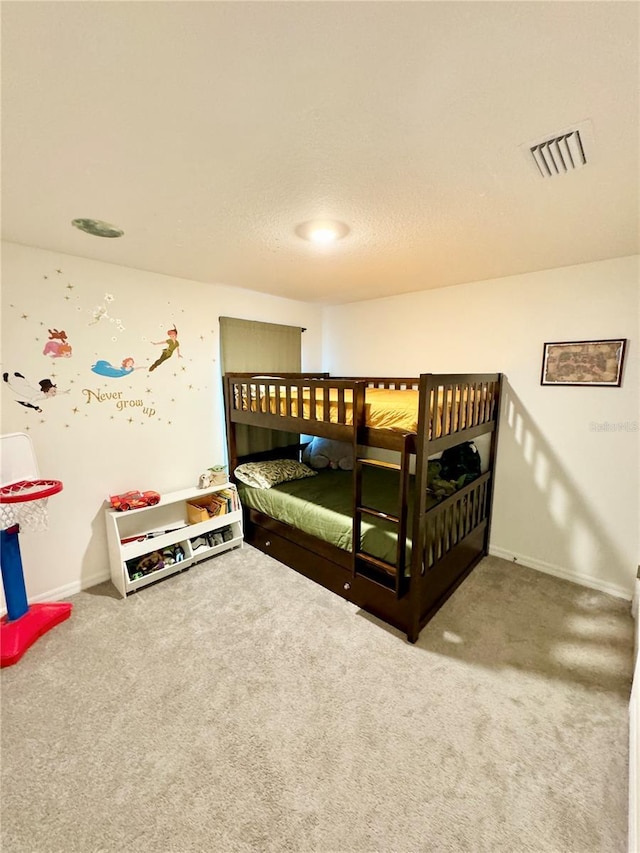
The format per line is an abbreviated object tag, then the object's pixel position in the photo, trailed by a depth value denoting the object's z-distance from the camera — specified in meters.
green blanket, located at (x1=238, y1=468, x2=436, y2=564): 2.18
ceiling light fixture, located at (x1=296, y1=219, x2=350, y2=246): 1.80
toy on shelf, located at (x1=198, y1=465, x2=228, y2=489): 3.04
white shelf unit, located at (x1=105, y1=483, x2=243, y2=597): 2.45
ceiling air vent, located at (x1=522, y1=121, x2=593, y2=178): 1.12
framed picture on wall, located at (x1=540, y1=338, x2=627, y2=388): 2.35
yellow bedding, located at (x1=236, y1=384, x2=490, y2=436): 2.07
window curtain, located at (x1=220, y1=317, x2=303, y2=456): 3.18
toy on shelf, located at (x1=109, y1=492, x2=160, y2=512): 2.52
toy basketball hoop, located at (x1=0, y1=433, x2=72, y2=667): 1.93
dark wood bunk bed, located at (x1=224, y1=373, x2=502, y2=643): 1.97
